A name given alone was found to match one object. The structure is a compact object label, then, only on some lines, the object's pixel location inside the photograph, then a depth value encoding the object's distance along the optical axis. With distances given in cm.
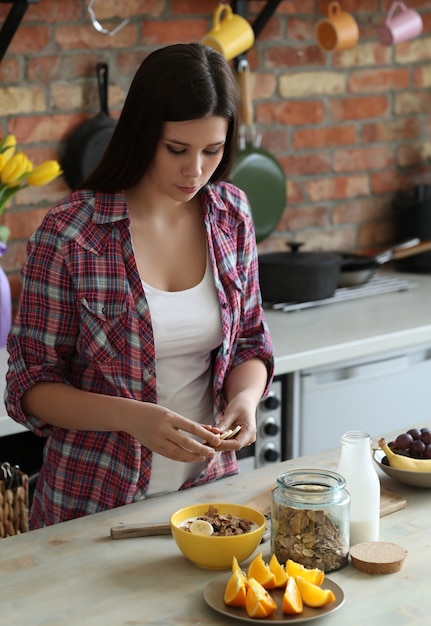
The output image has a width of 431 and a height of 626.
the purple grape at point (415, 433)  242
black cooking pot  368
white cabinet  333
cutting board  225
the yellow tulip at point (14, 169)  310
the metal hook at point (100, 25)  350
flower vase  321
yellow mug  362
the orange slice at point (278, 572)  194
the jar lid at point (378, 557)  202
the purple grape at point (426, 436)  239
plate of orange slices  187
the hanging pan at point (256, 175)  387
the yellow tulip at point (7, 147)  314
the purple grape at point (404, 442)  240
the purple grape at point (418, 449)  238
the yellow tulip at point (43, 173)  319
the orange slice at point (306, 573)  195
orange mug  396
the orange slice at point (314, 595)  190
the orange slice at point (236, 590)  190
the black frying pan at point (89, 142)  351
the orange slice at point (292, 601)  188
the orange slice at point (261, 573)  193
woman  235
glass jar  200
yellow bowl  202
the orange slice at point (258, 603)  187
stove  375
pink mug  403
